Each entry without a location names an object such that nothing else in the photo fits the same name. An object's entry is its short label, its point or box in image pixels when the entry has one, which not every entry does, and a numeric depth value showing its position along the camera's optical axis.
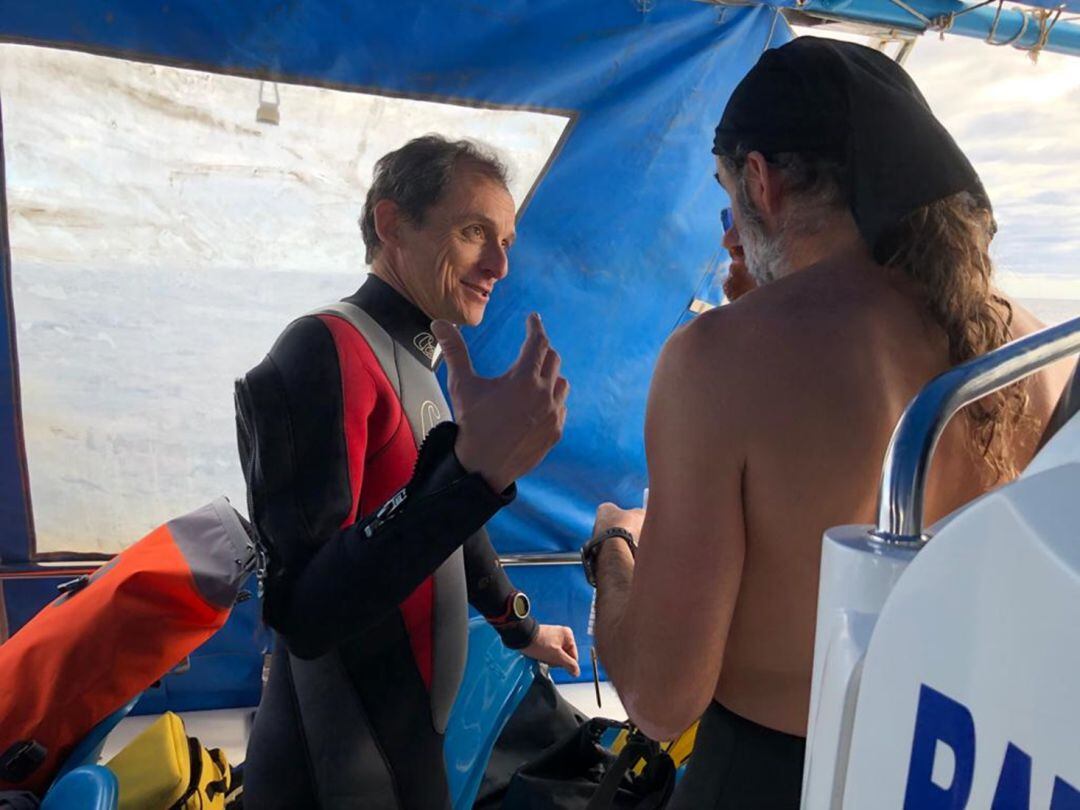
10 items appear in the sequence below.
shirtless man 0.91
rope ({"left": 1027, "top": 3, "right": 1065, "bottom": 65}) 2.54
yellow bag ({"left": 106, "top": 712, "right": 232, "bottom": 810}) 1.78
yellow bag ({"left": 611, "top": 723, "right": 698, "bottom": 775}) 1.95
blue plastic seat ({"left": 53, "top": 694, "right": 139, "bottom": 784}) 1.63
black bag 1.52
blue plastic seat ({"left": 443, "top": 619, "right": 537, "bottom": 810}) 1.62
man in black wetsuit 1.08
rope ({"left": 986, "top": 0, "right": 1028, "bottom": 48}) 2.50
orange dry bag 1.62
